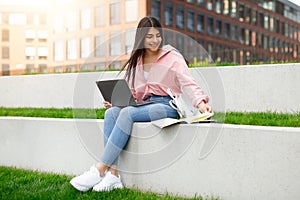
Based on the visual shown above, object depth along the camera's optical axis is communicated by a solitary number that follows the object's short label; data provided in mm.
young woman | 2518
